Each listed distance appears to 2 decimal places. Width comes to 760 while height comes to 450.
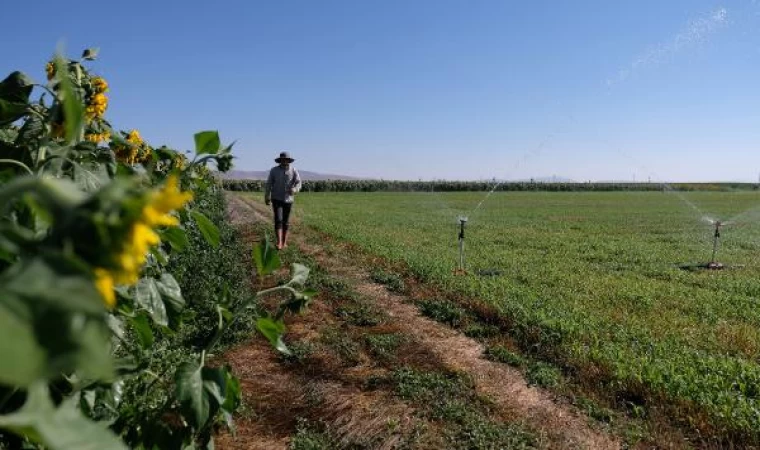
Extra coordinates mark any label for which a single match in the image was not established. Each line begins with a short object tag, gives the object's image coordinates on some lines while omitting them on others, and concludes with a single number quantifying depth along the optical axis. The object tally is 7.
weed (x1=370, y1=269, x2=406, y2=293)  7.84
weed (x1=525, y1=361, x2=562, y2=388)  4.55
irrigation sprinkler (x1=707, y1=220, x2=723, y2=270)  10.57
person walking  10.86
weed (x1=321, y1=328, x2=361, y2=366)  4.87
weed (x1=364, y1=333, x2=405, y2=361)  4.99
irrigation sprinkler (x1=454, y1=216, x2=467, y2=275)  8.84
